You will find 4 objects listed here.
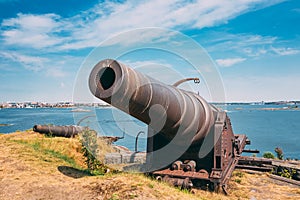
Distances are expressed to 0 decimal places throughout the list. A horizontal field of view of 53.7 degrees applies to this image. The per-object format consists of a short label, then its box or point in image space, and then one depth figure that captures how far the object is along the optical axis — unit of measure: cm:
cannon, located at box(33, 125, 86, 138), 1662
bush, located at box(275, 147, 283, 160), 1765
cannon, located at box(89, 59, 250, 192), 509
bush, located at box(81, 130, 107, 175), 863
